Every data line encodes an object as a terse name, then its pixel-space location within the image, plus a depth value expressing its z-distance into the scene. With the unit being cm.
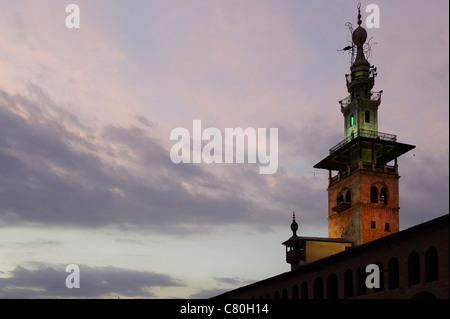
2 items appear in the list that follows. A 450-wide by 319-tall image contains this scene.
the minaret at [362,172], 6725
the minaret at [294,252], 6638
